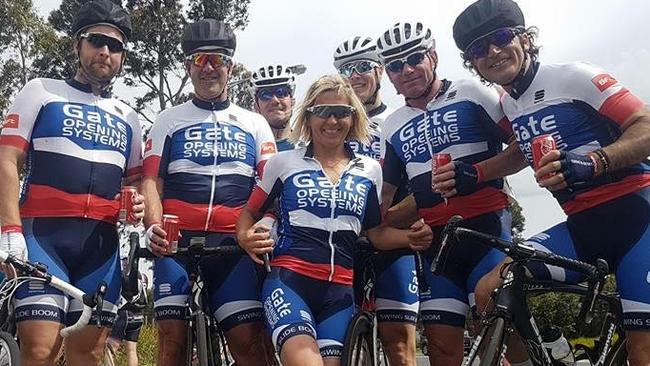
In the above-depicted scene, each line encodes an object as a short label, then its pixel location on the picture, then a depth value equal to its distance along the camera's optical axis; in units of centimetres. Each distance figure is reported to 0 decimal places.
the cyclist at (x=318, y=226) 371
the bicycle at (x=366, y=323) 374
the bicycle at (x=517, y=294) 314
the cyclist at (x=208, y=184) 424
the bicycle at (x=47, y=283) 366
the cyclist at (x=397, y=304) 462
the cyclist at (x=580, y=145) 339
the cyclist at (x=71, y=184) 399
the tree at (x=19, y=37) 1877
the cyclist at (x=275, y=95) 619
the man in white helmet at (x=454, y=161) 435
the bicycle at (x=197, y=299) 378
